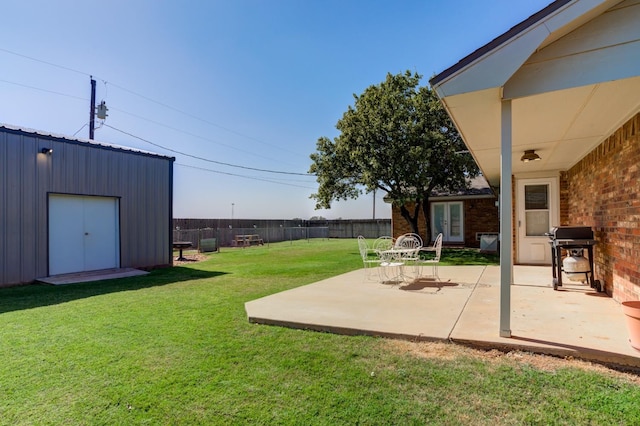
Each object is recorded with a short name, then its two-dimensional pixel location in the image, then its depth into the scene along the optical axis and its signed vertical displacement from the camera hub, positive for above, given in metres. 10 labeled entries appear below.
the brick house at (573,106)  2.94 +1.19
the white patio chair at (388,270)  6.64 -1.24
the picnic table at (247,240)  21.59 -1.24
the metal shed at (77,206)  8.22 +0.42
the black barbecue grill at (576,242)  5.41 -0.37
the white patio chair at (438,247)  6.40 -0.54
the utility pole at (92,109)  16.08 +5.22
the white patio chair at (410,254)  6.70 -0.74
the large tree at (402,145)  13.77 +3.04
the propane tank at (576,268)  5.38 -0.78
